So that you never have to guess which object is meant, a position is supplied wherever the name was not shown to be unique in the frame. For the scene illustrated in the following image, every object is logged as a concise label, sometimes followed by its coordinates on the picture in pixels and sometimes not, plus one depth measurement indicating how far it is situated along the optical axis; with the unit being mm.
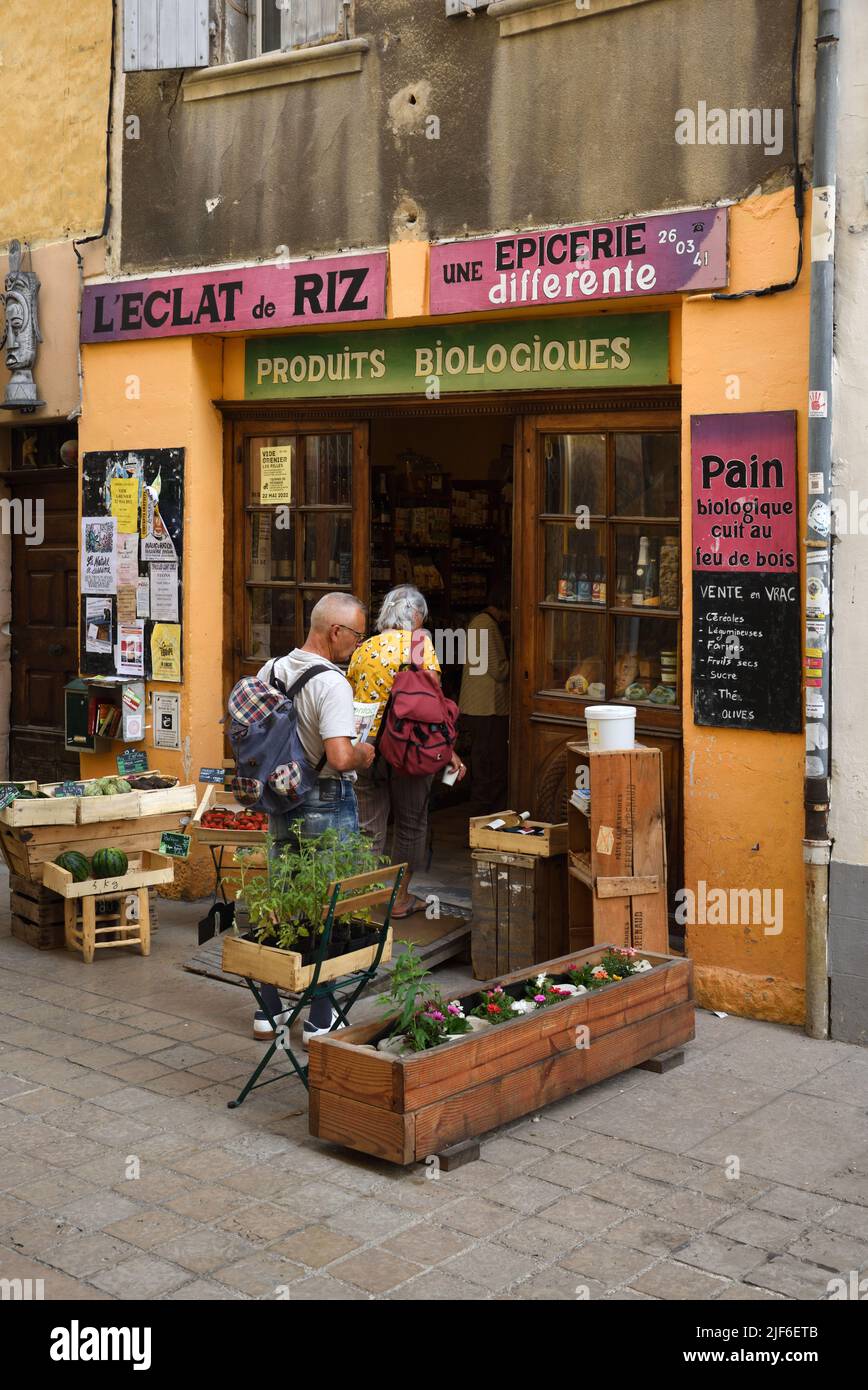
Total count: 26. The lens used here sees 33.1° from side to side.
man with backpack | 6180
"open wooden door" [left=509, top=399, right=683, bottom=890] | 7441
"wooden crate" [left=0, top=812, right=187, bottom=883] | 7969
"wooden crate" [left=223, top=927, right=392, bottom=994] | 5590
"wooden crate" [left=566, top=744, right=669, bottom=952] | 6727
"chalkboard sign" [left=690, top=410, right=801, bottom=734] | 6582
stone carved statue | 9648
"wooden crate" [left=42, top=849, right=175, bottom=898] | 7809
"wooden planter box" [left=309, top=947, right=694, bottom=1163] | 5062
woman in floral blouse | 7840
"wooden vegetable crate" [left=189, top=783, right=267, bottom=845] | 7875
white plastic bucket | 6816
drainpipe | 6254
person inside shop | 10523
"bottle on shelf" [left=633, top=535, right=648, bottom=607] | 7547
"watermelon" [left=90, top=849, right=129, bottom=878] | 7914
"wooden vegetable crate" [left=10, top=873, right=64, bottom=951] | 8133
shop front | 6754
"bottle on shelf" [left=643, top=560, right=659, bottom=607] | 7520
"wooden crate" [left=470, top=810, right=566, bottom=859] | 7219
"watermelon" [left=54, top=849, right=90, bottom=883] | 7891
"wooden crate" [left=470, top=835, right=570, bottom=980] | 7281
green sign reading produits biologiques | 7320
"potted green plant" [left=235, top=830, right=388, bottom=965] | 5746
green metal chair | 5613
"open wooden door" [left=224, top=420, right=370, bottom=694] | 8836
